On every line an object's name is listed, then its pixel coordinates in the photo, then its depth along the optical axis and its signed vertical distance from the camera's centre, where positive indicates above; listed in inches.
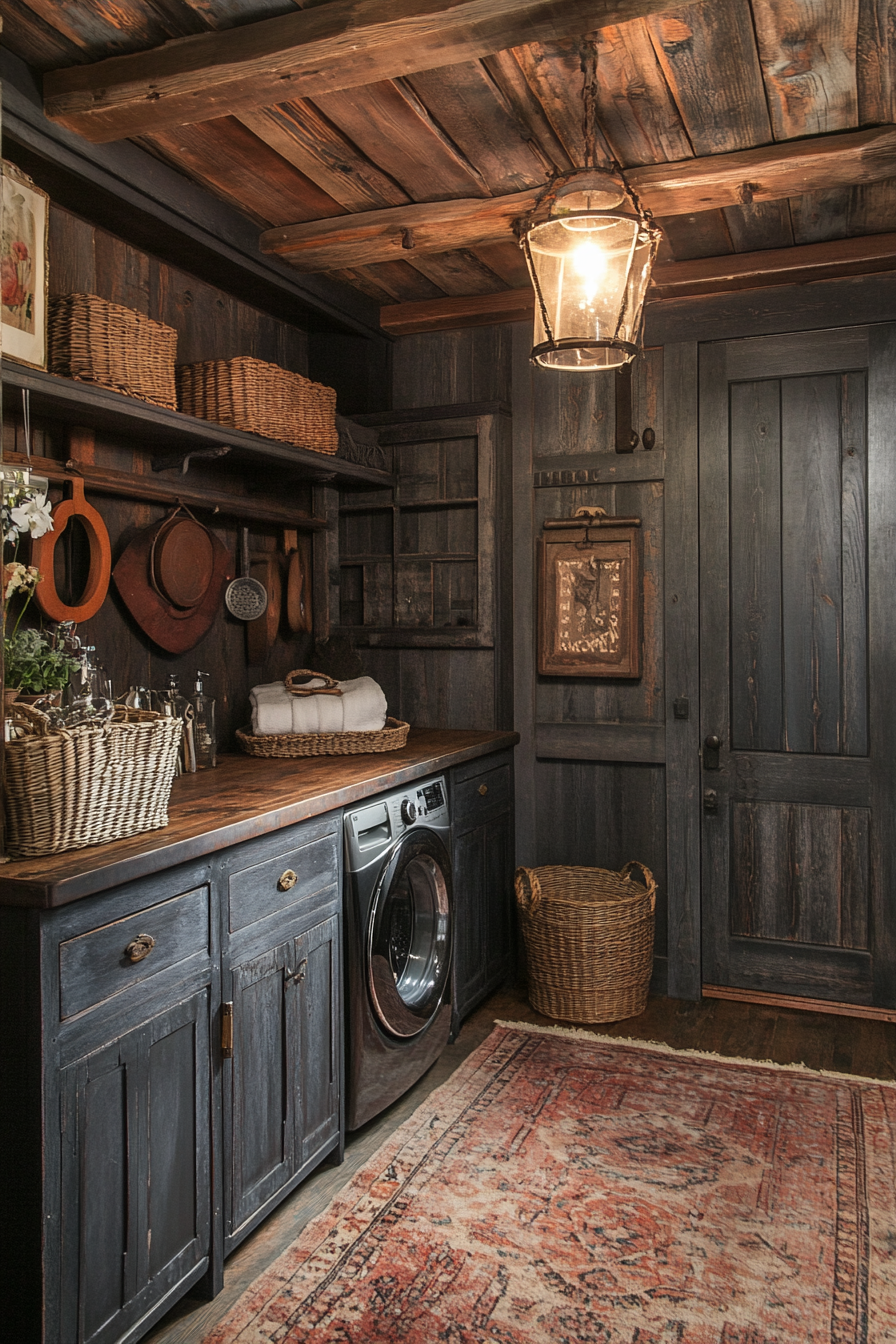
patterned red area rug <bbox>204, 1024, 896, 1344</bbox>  73.6 -49.8
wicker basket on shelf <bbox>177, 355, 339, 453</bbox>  111.7 +30.4
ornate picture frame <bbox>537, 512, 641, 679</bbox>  139.9 +8.1
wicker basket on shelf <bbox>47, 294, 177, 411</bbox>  91.5 +29.9
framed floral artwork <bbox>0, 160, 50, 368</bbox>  85.4 +34.7
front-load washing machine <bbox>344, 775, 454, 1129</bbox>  96.6 -31.5
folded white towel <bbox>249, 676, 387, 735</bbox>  116.9 -6.9
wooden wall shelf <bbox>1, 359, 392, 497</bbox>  85.8 +23.9
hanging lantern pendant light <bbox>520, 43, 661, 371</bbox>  81.4 +34.2
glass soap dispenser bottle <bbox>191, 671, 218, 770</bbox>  108.9 -8.5
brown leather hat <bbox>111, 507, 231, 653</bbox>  108.3 +8.7
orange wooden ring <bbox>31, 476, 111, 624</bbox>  94.8 +9.5
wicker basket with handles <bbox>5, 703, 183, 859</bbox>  64.6 -8.7
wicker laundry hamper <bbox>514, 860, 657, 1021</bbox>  126.3 -39.3
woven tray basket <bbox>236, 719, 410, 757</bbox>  116.1 -10.7
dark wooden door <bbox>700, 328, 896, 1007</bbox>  130.0 -1.4
